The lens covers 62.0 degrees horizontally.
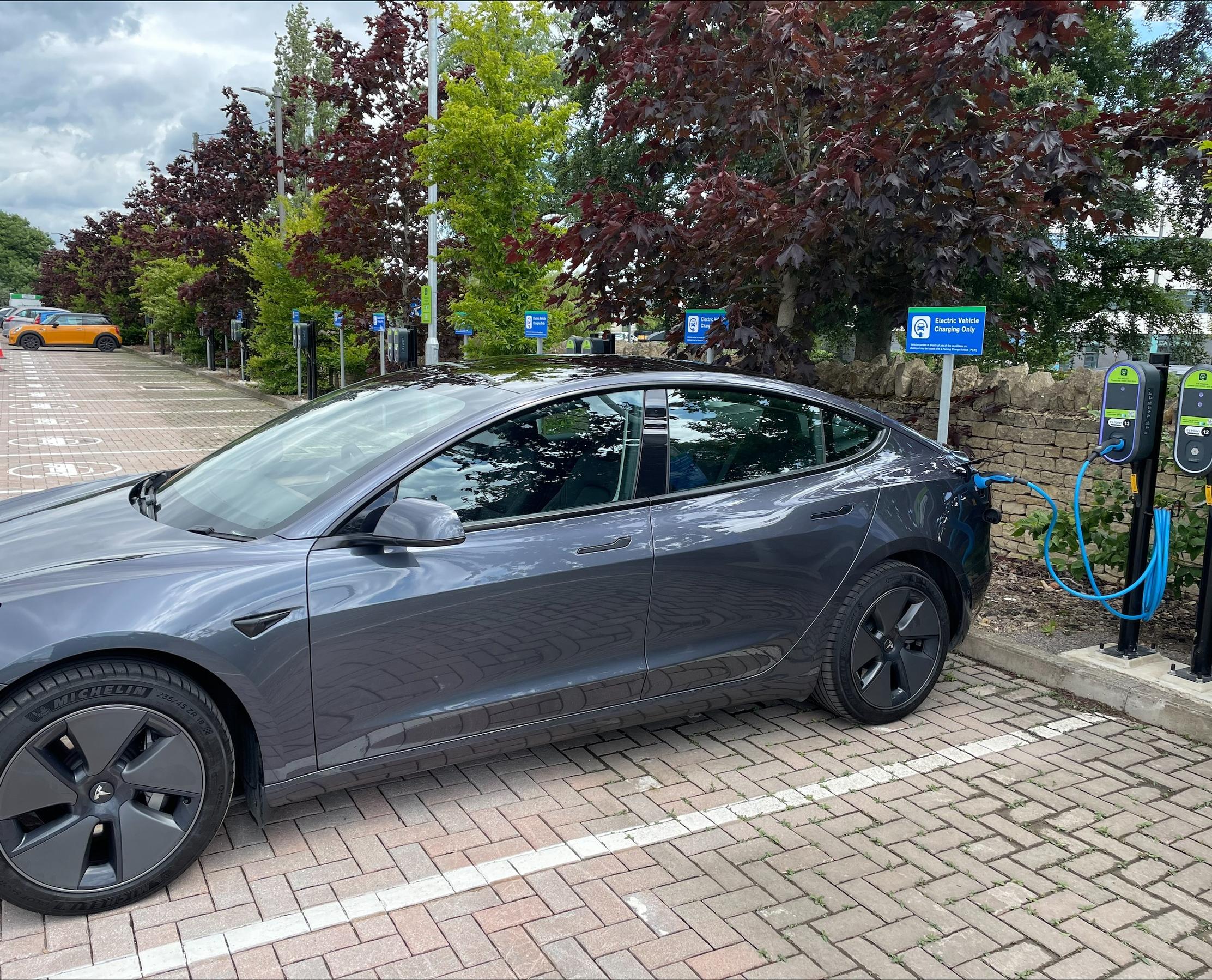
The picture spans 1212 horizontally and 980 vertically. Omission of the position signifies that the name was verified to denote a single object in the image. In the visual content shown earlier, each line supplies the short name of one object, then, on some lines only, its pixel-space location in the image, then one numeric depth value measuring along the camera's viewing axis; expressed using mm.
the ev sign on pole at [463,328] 12062
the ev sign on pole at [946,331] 5777
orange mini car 41969
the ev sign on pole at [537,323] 10594
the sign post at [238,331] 24969
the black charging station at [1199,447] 4480
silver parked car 41844
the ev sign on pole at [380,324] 15852
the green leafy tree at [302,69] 43906
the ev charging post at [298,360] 19462
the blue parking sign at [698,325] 8039
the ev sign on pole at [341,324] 17391
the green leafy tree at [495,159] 11852
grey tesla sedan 2826
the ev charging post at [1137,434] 4660
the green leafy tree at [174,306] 32781
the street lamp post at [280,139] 23047
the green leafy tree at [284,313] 19969
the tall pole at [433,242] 14453
